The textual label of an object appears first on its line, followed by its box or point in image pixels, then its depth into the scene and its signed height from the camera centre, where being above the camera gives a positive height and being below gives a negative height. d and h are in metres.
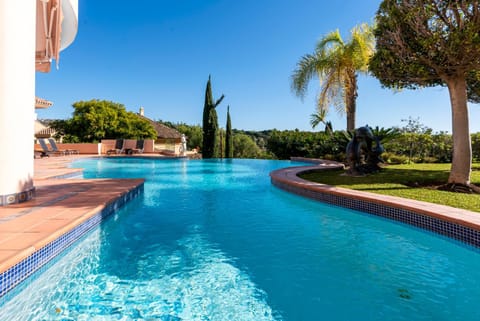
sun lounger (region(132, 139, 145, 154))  24.61 +0.65
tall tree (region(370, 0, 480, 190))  5.69 +2.44
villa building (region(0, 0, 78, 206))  4.09 +0.81
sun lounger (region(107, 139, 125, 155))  24.30 +0.62
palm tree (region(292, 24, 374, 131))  13.20 +4.41
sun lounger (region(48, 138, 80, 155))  19.28 +0.20
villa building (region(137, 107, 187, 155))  27.77 +1.38
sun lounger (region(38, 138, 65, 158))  17.68 +0.02
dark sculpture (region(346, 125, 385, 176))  8.23 +0.09
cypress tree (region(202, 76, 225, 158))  23.56 +2.35
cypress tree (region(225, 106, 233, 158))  24.38 +1.11
